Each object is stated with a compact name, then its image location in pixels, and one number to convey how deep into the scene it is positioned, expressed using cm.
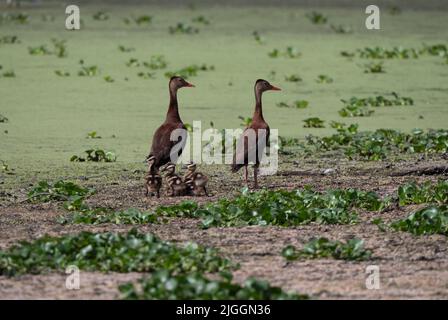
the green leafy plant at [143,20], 2588
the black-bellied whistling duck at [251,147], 967
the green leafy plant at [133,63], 1847
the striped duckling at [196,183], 918
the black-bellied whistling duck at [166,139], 967
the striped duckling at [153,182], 912
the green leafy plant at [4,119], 1324
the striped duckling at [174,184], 926
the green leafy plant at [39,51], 1954
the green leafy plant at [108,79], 1661
